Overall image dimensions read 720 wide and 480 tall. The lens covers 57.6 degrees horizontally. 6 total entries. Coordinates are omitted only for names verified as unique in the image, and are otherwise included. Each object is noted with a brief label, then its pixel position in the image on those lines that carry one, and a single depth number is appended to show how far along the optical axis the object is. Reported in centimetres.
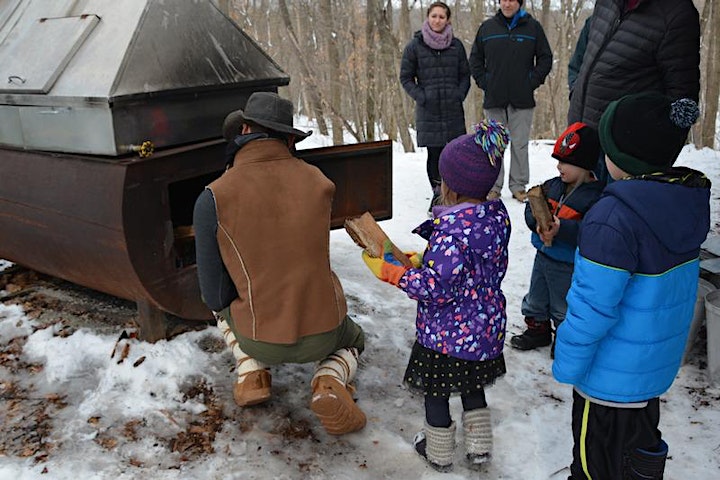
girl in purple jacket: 250
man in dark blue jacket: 609
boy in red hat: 327
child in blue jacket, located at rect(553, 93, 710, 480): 215
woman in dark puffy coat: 610
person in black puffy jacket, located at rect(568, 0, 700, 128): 365
